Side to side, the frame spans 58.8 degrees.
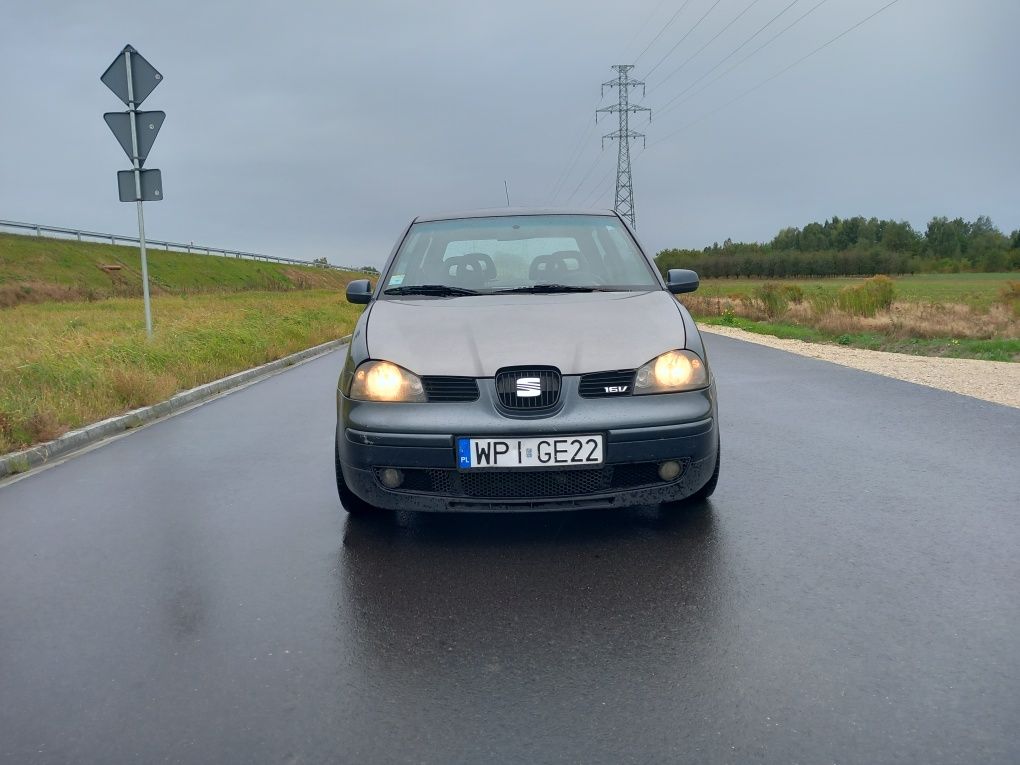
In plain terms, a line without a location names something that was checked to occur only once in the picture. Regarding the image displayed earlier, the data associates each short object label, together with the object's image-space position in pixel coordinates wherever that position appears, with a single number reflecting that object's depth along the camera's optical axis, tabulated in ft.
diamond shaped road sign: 38.75
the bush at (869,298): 72.64
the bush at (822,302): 76.88
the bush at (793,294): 91.07
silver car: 12.84
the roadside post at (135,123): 38.78
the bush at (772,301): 88.38
